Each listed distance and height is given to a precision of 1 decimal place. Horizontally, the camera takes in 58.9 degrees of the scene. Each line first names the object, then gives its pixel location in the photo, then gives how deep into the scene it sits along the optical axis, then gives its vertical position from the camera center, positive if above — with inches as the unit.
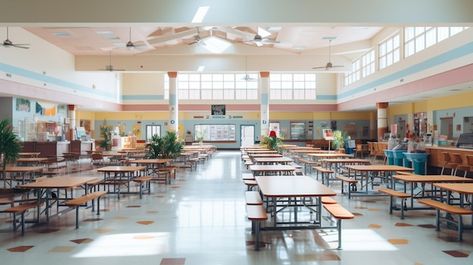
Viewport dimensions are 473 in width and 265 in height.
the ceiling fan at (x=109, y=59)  792.2 +141.8
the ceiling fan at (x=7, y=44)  452.9 +96.9
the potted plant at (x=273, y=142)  642.2 -12.7
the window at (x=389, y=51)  634.8 +131.4
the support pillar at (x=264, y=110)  855.1 +48.6
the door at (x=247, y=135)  1122.0 -3.5
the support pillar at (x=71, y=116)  801.8 +32.6
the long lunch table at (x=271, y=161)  379.9 -24.7
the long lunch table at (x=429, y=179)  239.3 -26.4
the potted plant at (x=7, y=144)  277.9 -7.1
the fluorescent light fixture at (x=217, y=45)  787.5 +168.3
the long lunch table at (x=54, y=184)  219.5 -27.7
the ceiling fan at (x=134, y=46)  542.3 +116.1
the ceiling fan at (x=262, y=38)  537.3 +132.4
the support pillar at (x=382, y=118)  708.0 +27.6
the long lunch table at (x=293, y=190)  180.1 -25.6
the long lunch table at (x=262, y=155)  462.4 -23.9
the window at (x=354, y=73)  837.1 +128.1
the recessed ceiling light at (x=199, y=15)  267.0 +75.6
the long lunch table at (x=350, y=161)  383.9 -24.9
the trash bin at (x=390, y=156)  519.8 -28.0
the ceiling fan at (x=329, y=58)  677.3 +146.3
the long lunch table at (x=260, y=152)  543.4 -23.8
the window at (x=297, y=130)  1099.3 +8.6
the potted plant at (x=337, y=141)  782.5 -13.4
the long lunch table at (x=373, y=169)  299.7 -25.6
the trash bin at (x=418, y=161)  450.9 -29.5
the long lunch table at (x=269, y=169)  296.5 -25.3
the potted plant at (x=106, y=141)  777.6 -14.1
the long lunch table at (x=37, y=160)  414.6 -26.6
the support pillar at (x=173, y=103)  848.9 +62.5
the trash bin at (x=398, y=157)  499.8 -27.7
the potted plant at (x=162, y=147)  485.7 -15.9
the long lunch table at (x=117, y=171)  315.1 -28.1
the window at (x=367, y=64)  756.2 +131.1
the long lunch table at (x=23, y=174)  322.8 -37.6
